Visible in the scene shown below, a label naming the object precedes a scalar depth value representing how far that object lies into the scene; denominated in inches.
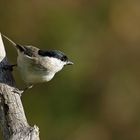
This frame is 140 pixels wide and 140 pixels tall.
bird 349.1
